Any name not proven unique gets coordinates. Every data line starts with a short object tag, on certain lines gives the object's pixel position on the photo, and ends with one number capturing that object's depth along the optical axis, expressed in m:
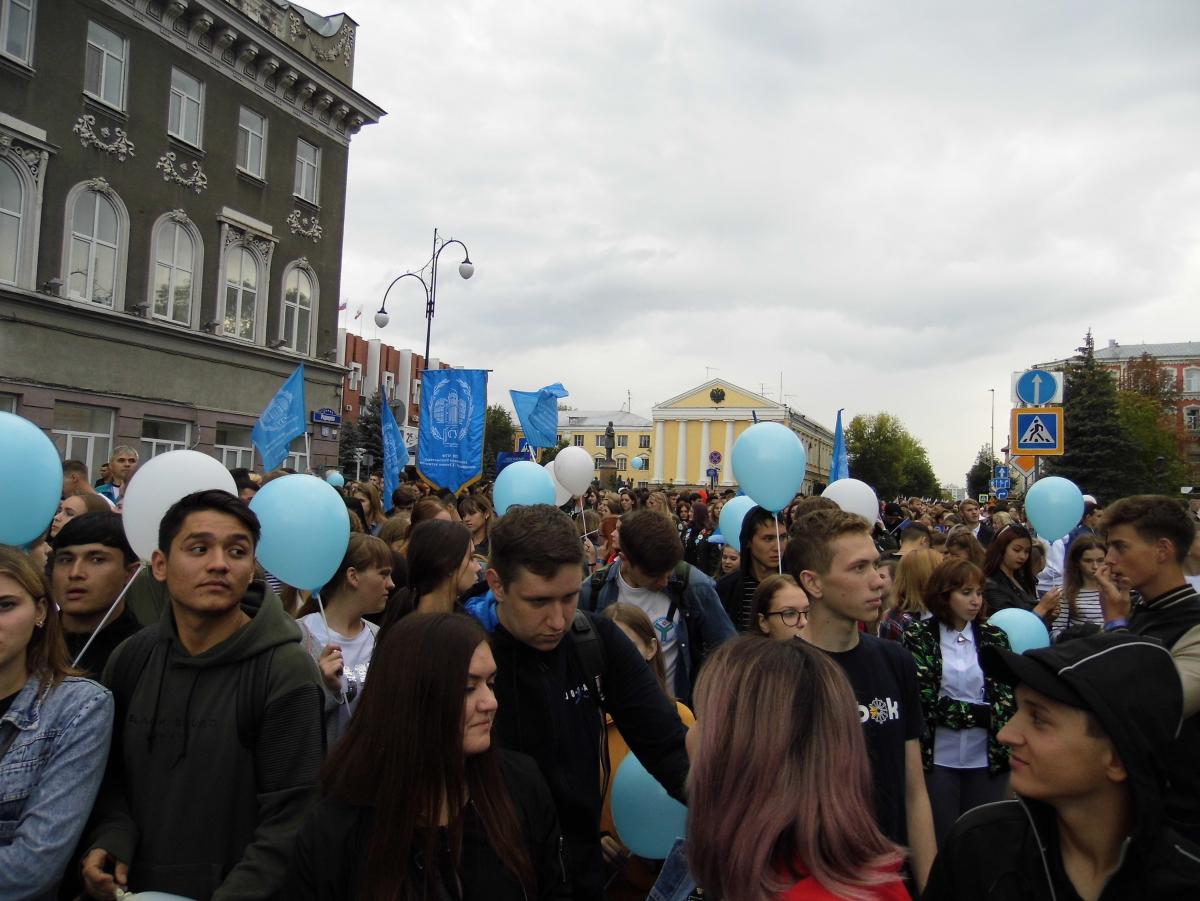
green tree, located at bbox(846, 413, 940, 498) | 94.94
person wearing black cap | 1.72
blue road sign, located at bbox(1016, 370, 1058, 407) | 10.36
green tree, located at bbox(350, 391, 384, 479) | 51.75
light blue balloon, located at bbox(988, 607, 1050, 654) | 5.23
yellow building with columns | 103.06
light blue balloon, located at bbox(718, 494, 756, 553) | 8.37
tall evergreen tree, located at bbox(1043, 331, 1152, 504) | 38.88
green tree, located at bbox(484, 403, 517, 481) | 76.62
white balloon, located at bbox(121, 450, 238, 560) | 3.90
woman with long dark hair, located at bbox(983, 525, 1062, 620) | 6.93
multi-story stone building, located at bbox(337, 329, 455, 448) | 64.02
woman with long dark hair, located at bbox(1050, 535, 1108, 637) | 6.77
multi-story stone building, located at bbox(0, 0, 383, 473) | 17.61
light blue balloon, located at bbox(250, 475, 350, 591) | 3.83
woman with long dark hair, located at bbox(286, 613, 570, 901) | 1.90
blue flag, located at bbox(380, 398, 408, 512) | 11.43
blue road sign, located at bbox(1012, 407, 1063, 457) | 10.34
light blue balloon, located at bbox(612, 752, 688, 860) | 3.27
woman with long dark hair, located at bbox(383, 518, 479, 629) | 3.92
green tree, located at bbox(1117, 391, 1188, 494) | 40.59
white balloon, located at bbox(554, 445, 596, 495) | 10.84
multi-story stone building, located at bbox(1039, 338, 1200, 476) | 75.62
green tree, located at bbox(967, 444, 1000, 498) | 73.59
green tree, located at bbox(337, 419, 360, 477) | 52.62
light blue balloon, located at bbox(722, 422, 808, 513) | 6.59
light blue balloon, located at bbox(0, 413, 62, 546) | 3.73
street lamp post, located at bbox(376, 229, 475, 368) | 19.78
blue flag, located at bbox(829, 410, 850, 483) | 11.82
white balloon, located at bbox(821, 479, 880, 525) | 8.27
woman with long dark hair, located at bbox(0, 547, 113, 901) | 2.34
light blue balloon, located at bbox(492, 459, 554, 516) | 7.90
